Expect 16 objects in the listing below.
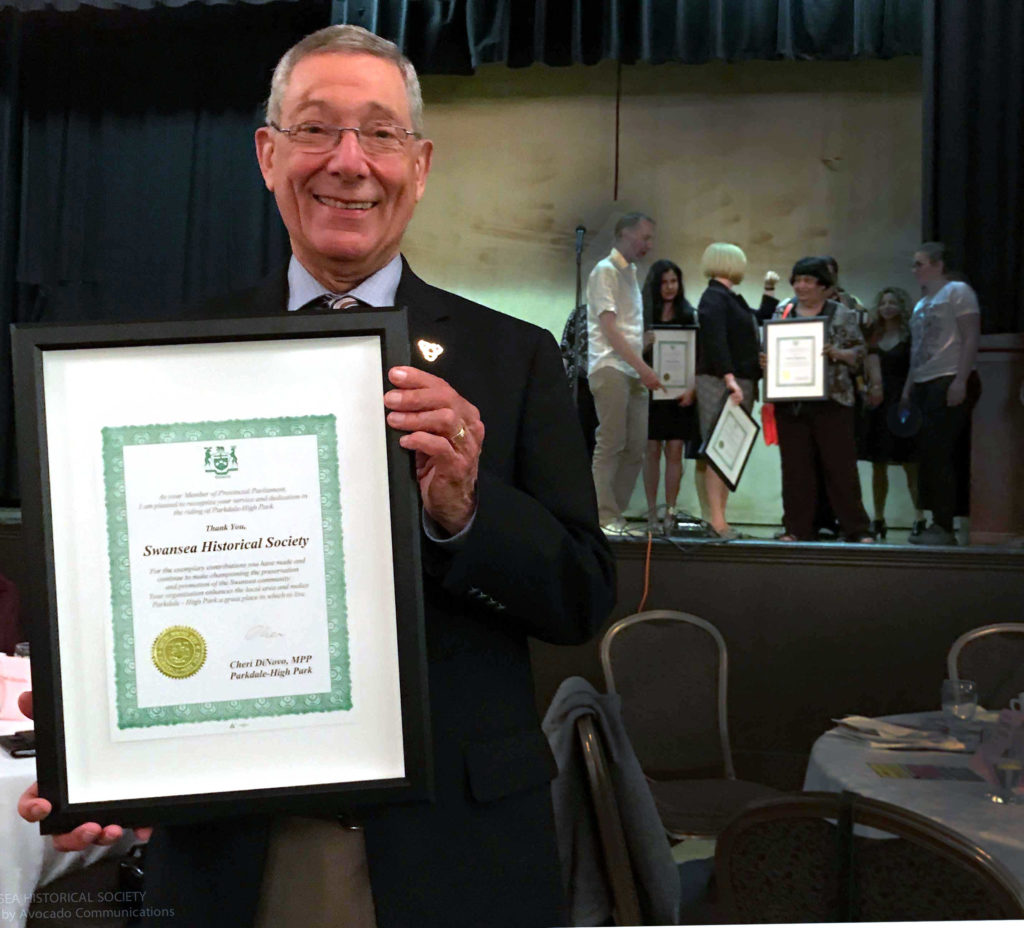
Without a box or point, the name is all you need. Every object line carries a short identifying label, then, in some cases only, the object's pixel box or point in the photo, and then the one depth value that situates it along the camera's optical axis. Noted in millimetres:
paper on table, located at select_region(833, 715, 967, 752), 2701
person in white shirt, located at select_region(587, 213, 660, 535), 5480
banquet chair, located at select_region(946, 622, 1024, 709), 3428
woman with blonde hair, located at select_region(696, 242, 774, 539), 5566
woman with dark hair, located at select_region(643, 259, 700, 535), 5875
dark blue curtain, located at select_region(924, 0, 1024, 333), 5688
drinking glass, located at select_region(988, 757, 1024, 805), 2305
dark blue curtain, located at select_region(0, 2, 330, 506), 6711
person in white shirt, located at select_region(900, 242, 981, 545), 5469
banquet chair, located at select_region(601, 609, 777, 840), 3408
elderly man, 934
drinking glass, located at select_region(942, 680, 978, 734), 2834
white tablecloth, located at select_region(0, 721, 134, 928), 2262
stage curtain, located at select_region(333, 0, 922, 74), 6043
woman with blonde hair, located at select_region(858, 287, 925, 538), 6066
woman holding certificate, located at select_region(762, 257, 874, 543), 5297
